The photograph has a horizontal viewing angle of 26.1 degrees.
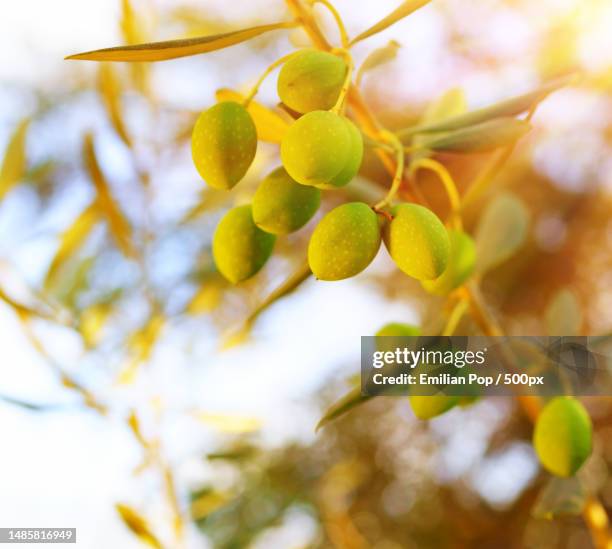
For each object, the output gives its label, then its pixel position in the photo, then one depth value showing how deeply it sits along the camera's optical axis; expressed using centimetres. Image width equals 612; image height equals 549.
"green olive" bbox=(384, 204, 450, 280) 29
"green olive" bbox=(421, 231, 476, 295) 34
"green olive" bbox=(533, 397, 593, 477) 35
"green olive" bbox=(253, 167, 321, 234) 30
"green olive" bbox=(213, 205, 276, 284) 31
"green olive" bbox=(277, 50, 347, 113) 29
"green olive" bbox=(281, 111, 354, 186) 28
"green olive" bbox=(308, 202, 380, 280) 29
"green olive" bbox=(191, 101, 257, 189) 29
